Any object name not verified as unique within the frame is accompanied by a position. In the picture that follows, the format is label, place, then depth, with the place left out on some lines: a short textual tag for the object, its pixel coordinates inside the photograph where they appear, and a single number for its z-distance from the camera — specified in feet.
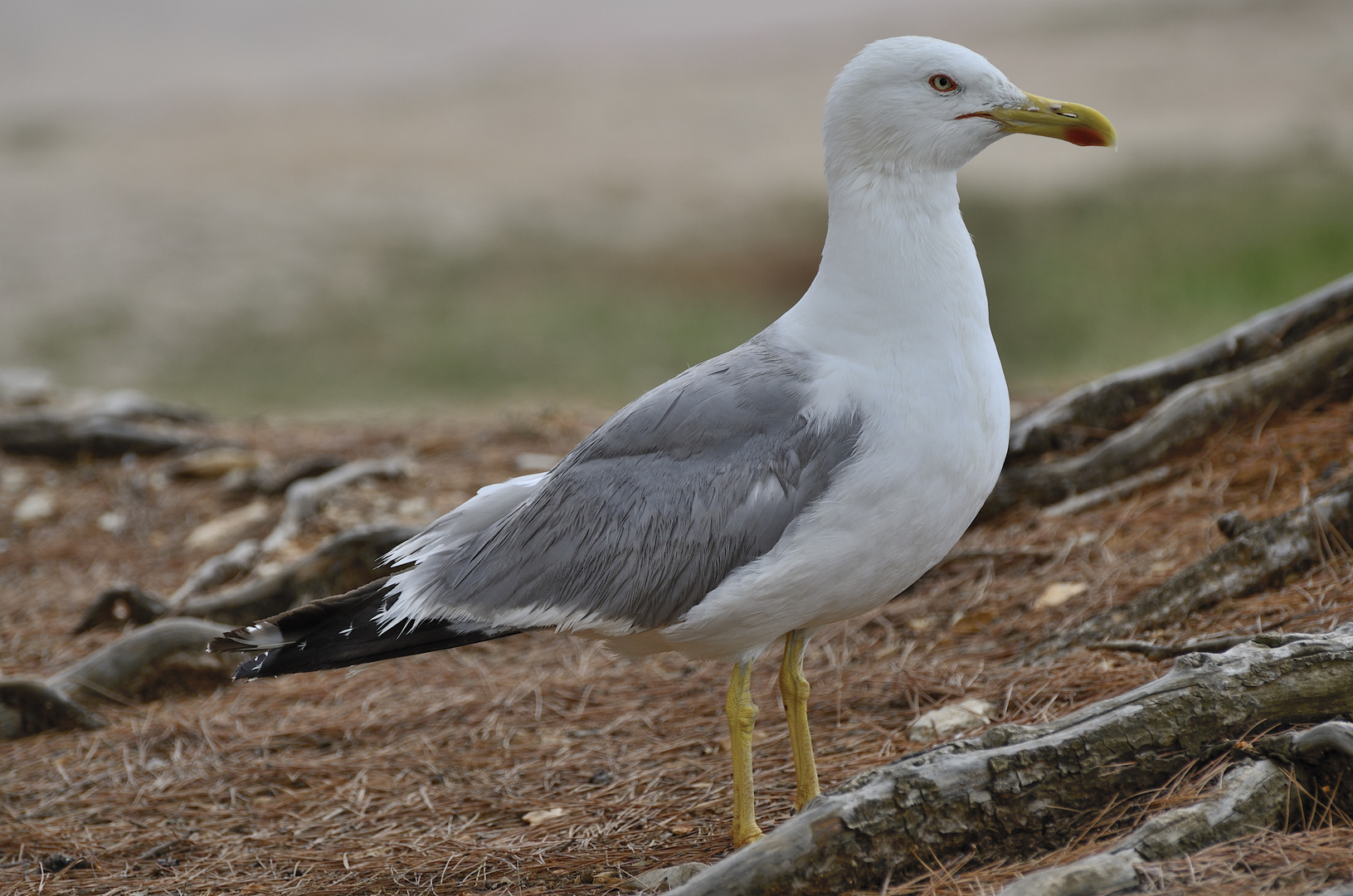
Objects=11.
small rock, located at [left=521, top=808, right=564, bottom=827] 21.93
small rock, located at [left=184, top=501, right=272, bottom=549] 38.70
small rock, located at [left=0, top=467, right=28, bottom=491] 44.73
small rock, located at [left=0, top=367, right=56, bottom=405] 57.47
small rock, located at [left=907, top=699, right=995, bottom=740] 21.76
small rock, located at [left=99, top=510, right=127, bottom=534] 40.65
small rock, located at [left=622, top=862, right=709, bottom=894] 18.28
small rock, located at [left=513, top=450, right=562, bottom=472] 41.27
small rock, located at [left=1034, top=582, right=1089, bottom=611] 26.86
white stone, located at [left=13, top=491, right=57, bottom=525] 41.96
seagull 18.34
